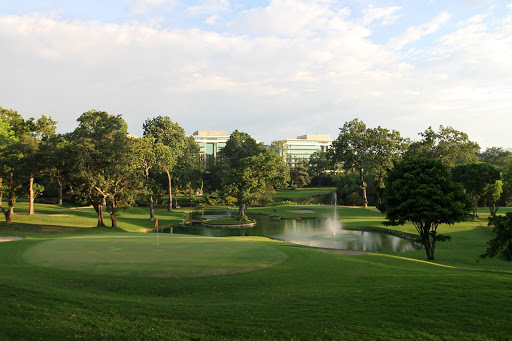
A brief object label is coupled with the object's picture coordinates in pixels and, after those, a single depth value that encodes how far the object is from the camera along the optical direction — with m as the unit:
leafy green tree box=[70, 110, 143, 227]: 34.97
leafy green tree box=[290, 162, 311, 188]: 119.31
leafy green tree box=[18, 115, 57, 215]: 35.72
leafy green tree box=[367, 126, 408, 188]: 72.00
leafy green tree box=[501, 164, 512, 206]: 43.44
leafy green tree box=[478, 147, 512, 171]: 98.34
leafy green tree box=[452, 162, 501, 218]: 45.75
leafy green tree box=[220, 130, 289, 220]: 52.94
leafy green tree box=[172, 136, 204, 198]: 76.19
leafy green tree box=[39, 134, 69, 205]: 35.04
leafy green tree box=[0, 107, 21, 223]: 35.94
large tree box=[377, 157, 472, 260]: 23.17
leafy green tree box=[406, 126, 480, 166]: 60.31
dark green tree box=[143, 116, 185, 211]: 92.24
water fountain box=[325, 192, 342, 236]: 42.92
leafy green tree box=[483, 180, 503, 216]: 45.72
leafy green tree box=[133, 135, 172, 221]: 40.81
